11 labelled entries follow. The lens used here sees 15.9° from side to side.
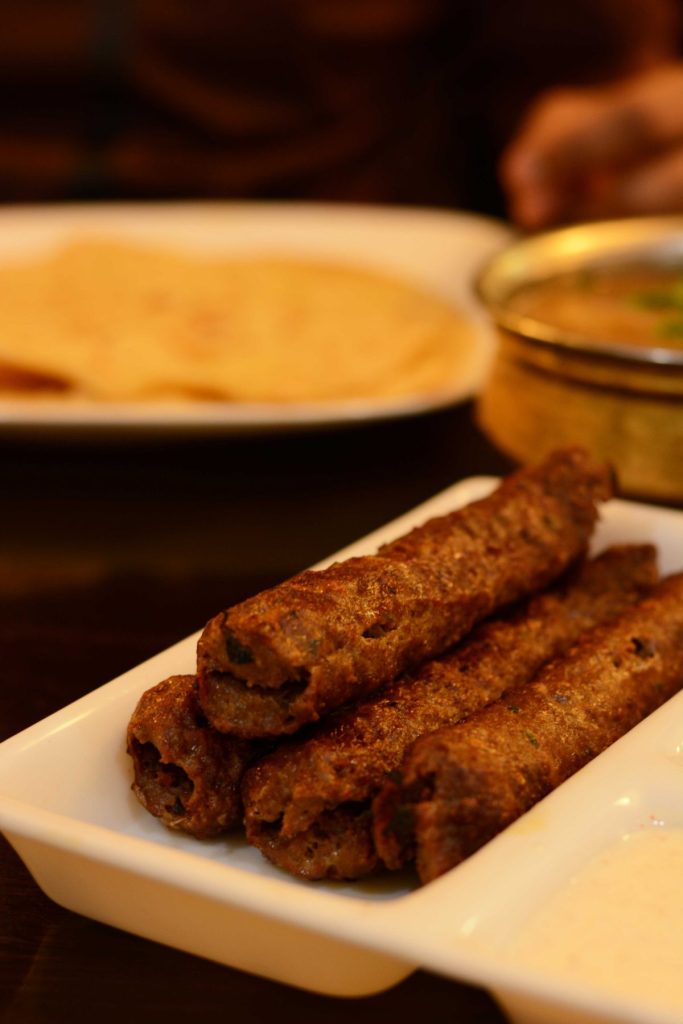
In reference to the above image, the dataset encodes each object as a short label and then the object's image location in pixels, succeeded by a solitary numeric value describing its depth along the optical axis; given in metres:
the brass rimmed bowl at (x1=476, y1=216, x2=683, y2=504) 0.66
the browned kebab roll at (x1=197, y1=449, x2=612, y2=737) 0.49
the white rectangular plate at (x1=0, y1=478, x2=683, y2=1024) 0.44
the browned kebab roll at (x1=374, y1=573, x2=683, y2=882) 0.47
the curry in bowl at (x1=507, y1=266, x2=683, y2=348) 0.72
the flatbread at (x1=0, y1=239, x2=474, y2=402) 0.82
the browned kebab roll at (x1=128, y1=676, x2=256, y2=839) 0.50
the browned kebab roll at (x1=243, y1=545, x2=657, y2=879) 0.49
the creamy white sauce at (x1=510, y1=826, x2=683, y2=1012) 0.45
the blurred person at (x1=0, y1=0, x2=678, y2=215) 1.30
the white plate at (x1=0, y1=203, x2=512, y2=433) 1.06
